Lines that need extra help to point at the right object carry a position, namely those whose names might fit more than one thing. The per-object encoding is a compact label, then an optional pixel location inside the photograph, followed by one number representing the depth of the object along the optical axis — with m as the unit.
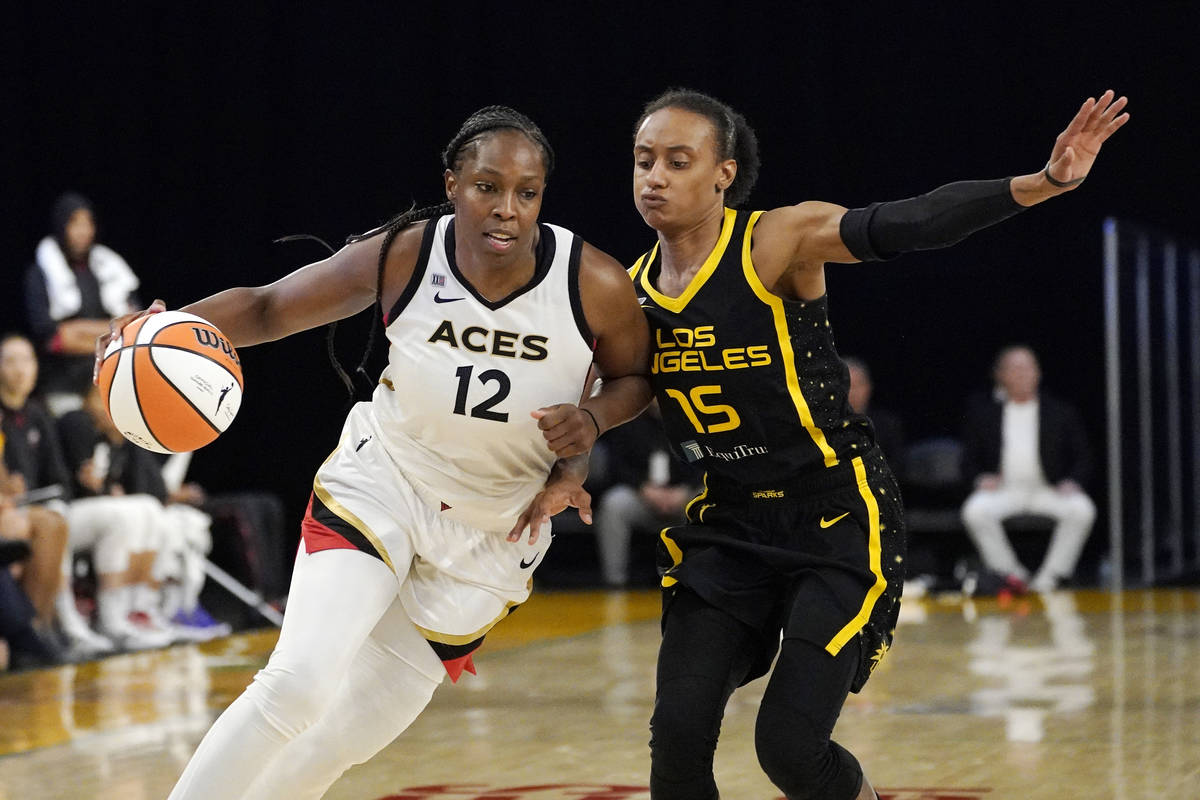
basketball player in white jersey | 7.00
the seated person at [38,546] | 15.46
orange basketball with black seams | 6.95
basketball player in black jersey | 6.81
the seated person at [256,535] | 19.02
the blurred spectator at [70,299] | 16.95
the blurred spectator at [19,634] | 15.14
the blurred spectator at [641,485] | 22.06
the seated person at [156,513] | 16.59
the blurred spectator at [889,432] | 21.37
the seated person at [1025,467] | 21.23
